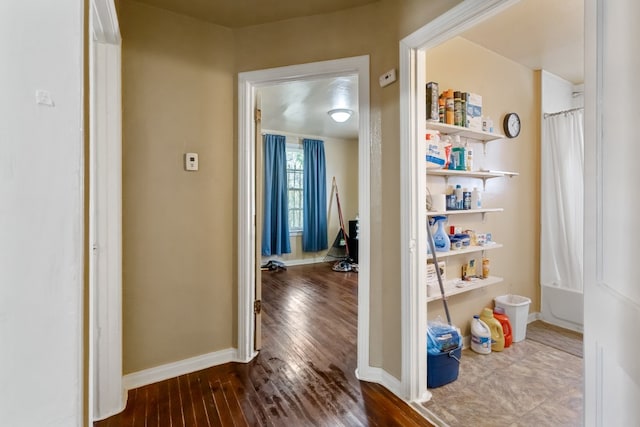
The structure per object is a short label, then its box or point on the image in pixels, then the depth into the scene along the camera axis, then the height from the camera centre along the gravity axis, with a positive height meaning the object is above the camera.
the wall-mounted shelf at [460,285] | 2.07 -0.55
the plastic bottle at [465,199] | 2.28 +0.09
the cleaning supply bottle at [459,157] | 2.21 +0.40
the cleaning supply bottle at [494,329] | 2.36 -0.94
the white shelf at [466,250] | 2.07 -0.29
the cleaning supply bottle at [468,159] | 2.26 +0.40
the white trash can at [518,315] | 2.50 -0.88
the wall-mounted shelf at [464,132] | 2.05 +0.60
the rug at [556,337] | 2.40 -1.09
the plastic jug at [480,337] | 2.29 -0.97
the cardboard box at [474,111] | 2.28 +0.77
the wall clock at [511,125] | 2.71 +0.79
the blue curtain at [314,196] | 5.75 +0.29
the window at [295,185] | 5.77 +0.51
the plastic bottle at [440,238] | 2.12 -0.19
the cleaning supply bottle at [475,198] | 2.38 +0.10
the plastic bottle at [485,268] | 2.47 -0.47
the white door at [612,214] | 0.52 -0.01
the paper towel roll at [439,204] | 2.11 +0.05
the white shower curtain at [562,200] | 2.79 +0.10
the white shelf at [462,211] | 2.05 +0.00
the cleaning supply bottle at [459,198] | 2.27 +0.10
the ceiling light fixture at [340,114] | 4.06 +1.34
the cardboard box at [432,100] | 1.95 +0.73
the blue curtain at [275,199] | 5.34 +0.22
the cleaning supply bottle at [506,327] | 2.42 -0.95
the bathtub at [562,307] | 2.70 -0.90
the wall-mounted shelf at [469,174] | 2.08 +0.28
